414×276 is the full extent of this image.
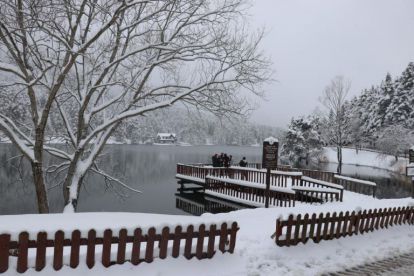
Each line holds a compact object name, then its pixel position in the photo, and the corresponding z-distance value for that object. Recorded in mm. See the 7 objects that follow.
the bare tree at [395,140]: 46719
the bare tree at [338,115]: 42594
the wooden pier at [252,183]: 17109
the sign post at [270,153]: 13781
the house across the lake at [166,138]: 142100
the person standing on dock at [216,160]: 26000
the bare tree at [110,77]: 9516
